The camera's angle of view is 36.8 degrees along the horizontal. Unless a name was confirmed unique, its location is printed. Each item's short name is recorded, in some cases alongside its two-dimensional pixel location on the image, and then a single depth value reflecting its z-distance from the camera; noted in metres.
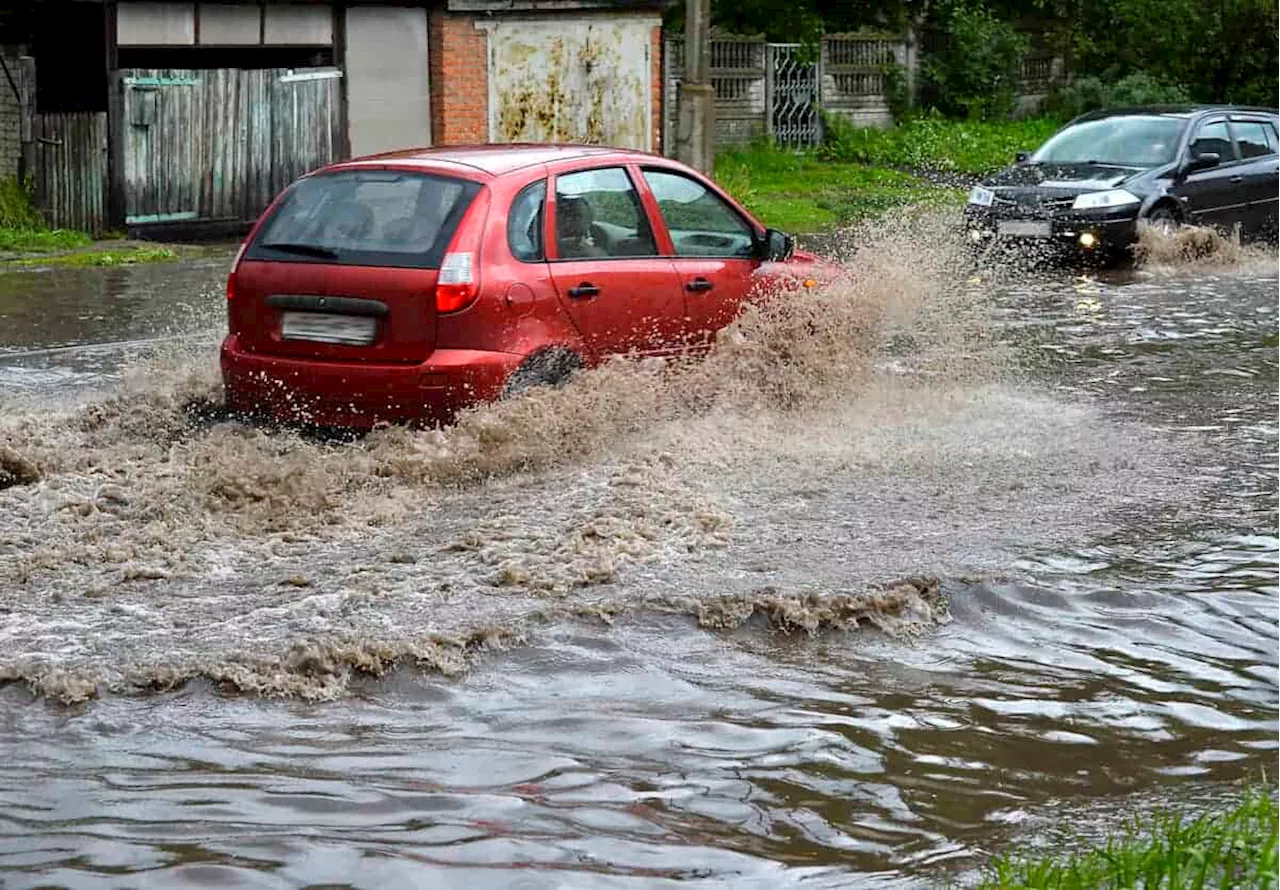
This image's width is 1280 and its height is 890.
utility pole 20.69
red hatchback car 8.99
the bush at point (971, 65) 34.47
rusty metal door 23.47
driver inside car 9.64
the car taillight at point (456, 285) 8.95
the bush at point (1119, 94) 32.12
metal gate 31.64
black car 18.47
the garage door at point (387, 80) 22.45
